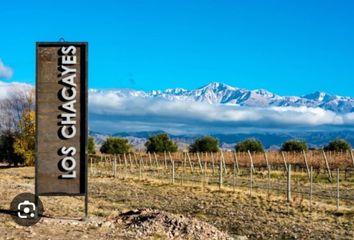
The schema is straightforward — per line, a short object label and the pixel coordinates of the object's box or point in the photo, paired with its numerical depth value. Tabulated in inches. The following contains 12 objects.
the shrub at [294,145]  3585.1
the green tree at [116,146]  4151.3
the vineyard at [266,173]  1309.5
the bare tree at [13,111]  2804.9
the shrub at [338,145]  3470.2
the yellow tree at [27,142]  2674.7
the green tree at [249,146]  3880.4
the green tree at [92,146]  4065.5
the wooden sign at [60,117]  630.5
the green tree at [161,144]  3939.5
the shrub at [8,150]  2824.1
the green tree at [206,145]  3941.9
